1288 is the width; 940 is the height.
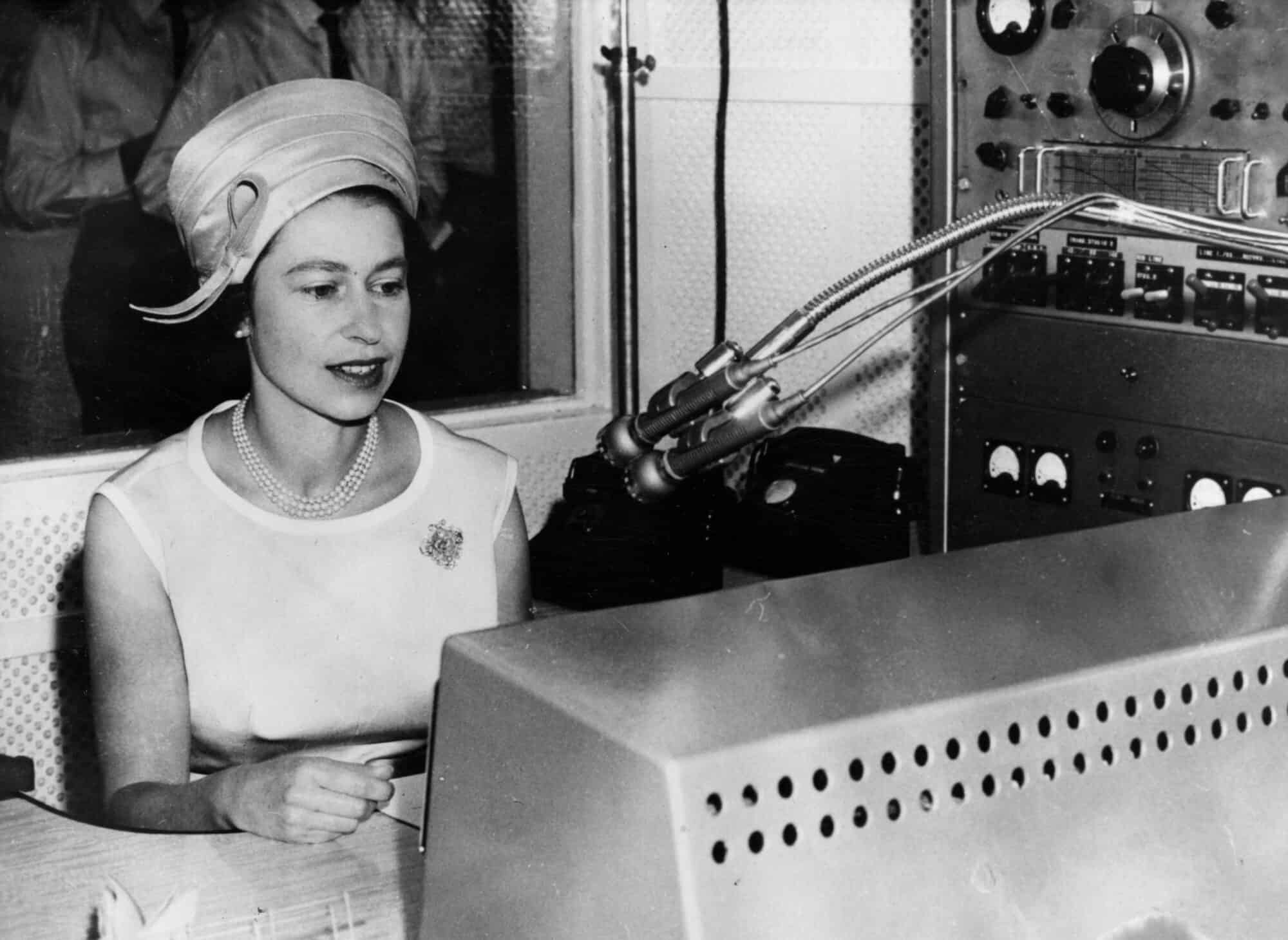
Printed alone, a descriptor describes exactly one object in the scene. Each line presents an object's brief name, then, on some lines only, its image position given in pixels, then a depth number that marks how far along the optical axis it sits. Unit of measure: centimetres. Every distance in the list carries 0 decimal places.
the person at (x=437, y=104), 295
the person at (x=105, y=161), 282
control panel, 177
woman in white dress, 175
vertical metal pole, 289
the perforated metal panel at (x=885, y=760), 72
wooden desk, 114
